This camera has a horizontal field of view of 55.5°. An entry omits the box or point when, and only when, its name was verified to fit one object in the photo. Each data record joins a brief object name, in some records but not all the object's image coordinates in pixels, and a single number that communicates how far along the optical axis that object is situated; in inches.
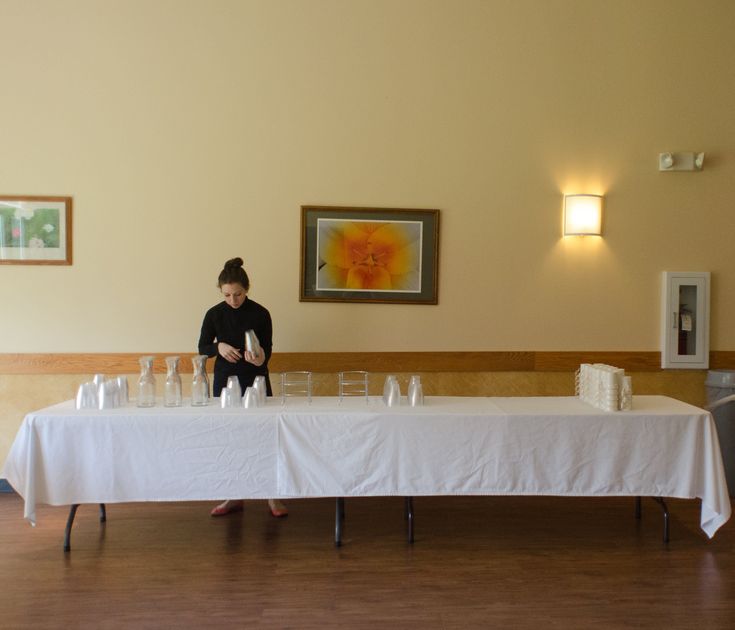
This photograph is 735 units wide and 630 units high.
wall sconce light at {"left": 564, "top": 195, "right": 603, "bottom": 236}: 187.8
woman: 159.5
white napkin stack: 144.7
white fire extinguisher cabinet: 191.2
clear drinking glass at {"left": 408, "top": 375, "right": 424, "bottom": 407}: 148.2
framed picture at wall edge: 180.4
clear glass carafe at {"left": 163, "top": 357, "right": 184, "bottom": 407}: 145.6
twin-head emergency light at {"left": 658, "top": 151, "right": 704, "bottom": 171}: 189.6
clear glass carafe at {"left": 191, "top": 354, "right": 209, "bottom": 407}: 146.7
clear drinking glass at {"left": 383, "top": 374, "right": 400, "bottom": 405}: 149.1
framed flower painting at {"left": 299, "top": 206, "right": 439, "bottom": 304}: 185.9
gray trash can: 184.9
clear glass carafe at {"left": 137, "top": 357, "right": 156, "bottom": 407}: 145.2
